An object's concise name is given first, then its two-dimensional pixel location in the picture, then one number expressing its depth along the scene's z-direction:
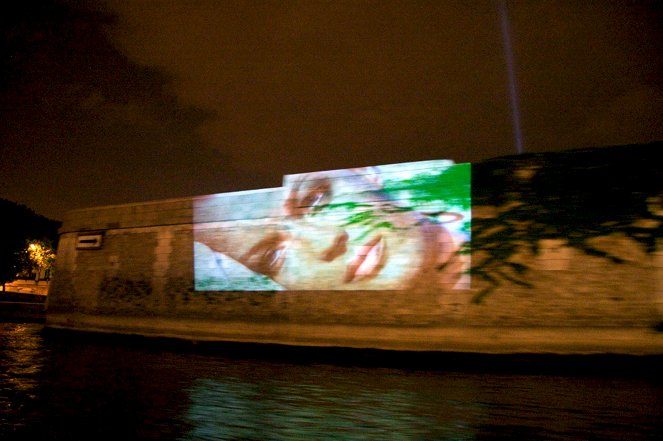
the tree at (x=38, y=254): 61.41
